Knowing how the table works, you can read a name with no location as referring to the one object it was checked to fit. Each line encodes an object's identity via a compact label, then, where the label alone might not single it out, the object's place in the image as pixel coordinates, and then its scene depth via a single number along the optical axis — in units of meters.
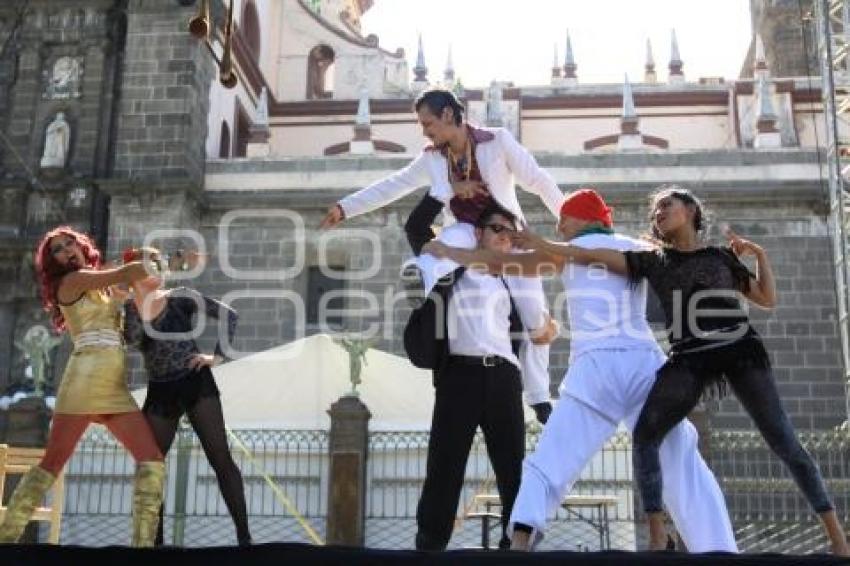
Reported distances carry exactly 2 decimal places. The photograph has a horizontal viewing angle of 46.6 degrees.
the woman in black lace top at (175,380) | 4.93
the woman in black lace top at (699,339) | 3.99
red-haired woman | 4.58
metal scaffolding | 13.54
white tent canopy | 10.84
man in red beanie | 3.88
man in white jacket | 4.61
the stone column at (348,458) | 11.48
